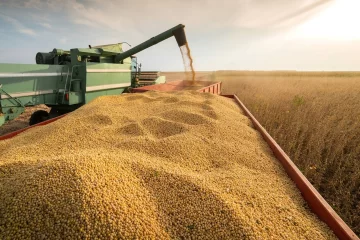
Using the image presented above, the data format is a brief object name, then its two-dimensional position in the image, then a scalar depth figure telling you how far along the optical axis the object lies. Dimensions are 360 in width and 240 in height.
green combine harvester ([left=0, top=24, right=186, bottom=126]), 3.34
